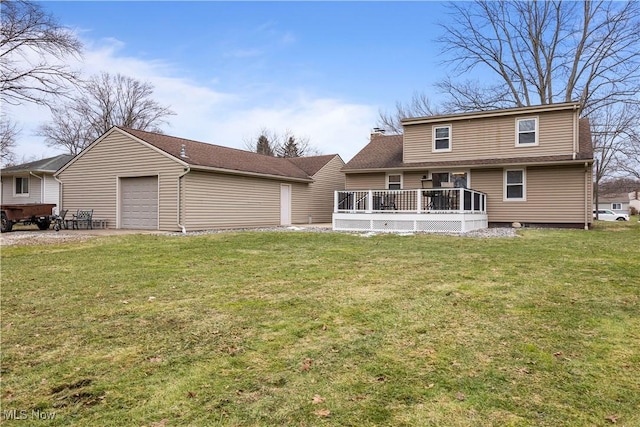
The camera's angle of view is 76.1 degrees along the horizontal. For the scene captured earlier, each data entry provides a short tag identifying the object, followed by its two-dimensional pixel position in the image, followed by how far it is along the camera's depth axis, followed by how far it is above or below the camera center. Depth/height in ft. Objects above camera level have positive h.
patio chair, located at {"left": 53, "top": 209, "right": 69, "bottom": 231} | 52.86 -0.71
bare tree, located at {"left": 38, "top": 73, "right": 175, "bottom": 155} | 120.78 +30.81
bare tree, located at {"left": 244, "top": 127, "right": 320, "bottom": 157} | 144.25 +25.41
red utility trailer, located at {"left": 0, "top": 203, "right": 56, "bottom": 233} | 51.78 +0.22
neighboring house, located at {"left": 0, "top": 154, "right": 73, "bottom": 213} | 78.38 +6.36
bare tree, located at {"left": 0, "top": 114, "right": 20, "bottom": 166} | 98.68 +18.74
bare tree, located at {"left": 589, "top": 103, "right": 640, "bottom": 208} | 85.25 +17.72
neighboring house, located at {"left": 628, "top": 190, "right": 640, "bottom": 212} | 185.78 +6.20
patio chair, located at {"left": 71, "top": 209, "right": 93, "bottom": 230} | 54.54 -0.48
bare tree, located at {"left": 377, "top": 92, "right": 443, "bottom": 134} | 106.01 +27.65
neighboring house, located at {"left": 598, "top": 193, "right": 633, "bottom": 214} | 196.03 +6.06
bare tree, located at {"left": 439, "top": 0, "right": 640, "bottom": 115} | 78.48 +34.38
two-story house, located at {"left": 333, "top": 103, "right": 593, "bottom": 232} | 46.19 +5.23
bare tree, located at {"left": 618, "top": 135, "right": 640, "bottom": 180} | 87.91 +13.81
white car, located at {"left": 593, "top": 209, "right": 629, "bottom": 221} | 113.80 -0.70
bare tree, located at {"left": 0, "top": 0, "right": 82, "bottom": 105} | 53.01 +21.44
